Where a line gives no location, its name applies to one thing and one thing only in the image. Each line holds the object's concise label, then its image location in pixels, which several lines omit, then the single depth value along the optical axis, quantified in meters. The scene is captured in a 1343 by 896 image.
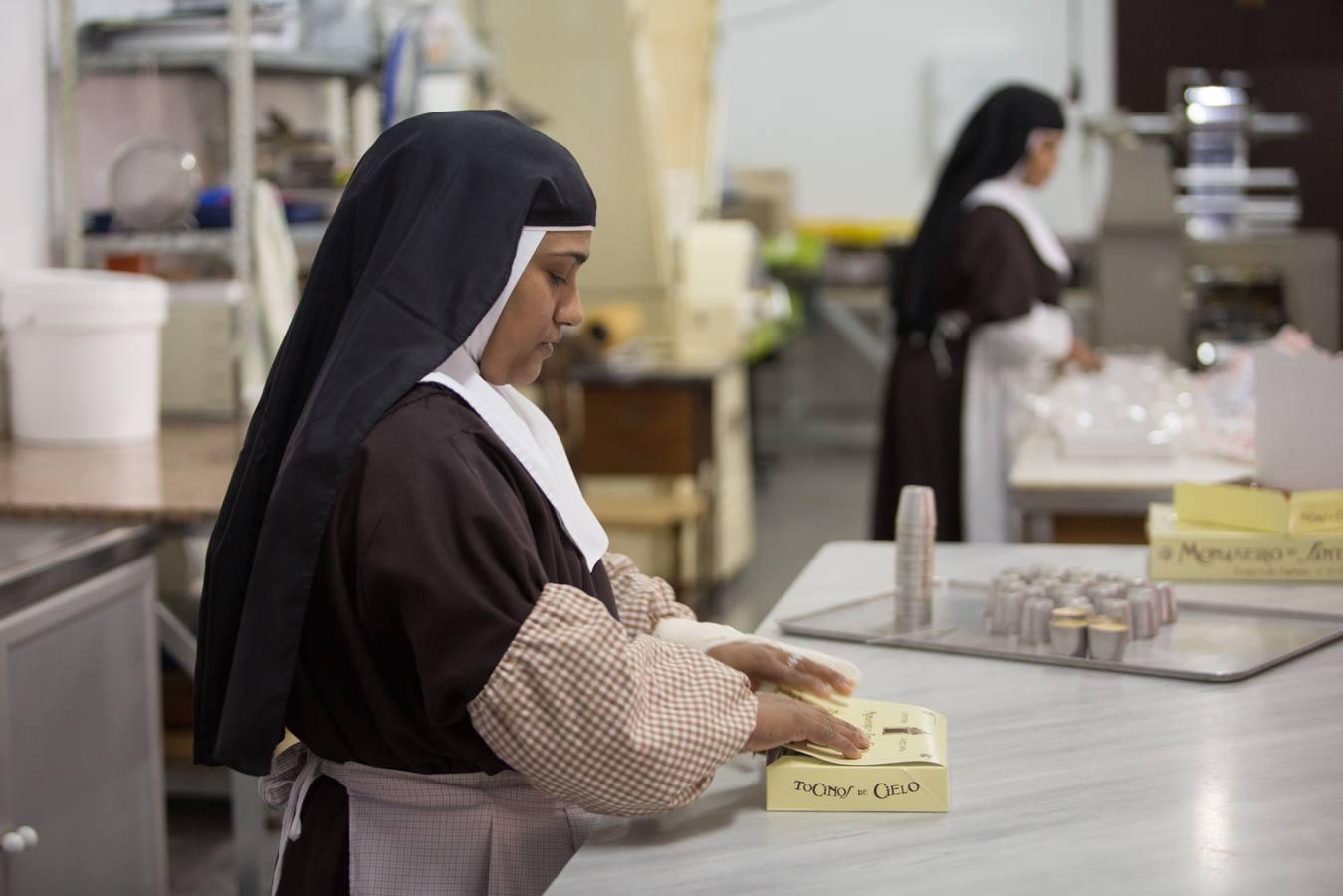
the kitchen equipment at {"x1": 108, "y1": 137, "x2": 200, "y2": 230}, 3.58
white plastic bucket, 3.22
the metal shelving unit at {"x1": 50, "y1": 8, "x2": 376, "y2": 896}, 3.56
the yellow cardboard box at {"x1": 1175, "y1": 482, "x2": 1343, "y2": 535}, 2.16
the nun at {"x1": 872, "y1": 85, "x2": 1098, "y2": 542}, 4.32
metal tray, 1.79
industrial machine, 5.06
